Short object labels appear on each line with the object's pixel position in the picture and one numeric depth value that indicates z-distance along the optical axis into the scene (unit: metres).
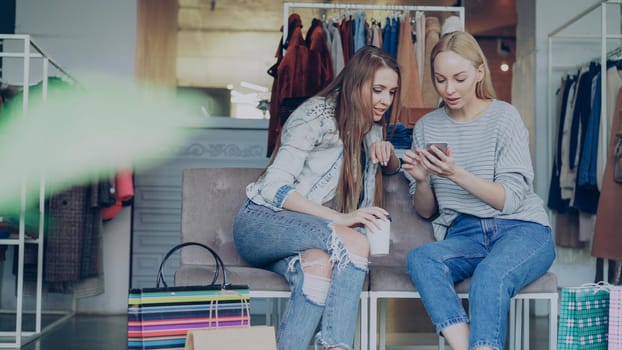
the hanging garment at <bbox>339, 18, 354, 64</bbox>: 4.11
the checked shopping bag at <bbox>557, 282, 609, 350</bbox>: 1.99
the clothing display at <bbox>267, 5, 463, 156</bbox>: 3.98
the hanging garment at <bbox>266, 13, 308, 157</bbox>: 3.98
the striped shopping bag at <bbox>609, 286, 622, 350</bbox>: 1.95
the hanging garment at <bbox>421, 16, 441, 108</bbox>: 4.07
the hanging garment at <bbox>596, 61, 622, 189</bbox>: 4.23
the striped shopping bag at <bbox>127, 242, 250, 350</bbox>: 1.98
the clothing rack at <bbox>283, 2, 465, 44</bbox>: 3.87
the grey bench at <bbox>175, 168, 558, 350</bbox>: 2.71
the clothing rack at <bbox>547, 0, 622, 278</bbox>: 4.25
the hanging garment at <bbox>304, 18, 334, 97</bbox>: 4.00
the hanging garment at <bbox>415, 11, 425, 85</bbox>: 4.10
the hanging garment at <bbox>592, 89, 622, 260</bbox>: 3.82
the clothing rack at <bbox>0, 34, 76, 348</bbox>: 3.36
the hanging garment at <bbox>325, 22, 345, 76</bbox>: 4.09
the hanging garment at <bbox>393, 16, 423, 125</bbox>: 3.91
